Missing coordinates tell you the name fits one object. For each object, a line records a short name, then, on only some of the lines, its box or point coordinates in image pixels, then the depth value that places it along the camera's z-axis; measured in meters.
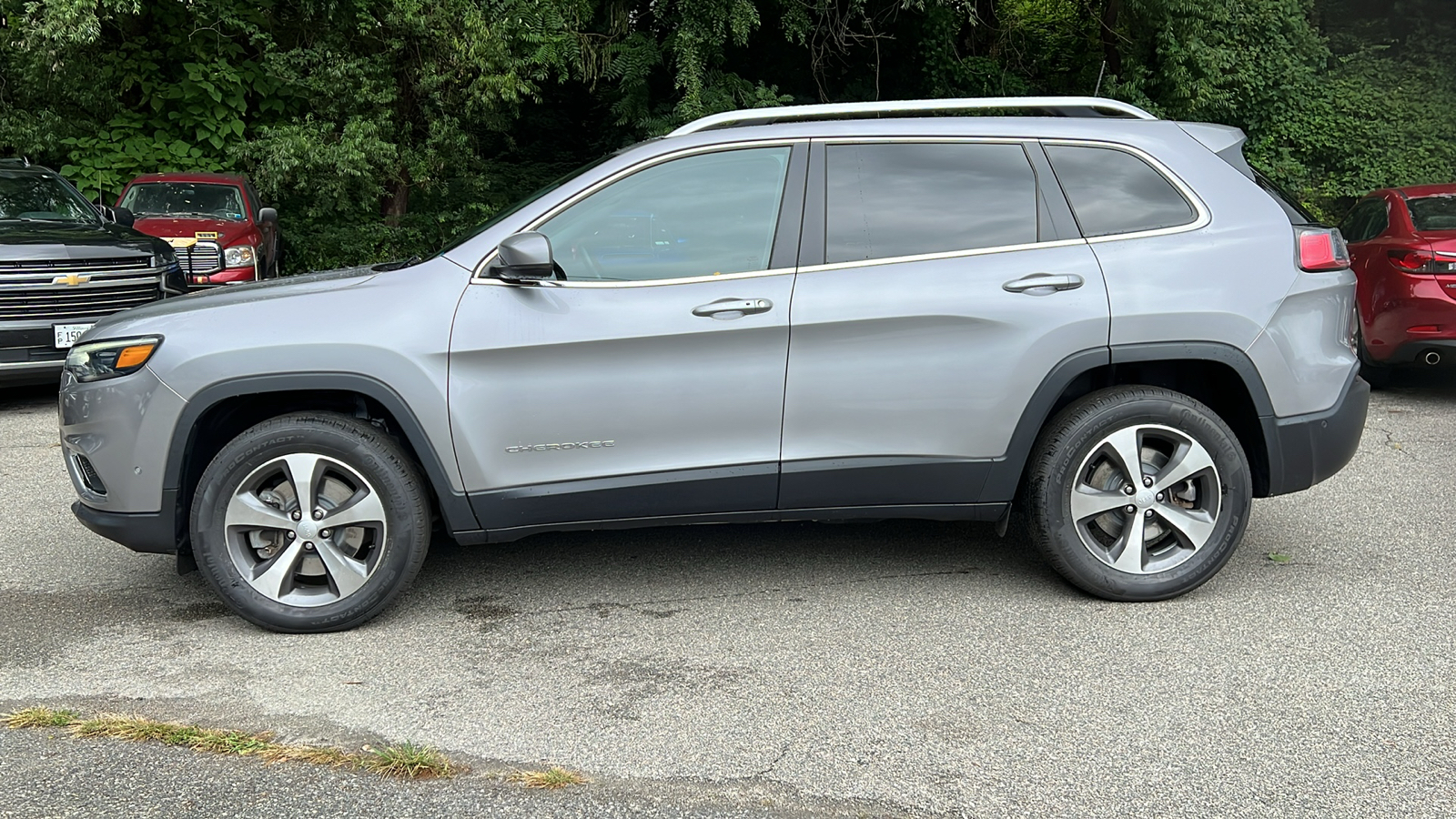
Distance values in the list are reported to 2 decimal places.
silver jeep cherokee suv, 4.11
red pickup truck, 12.06
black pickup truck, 8.54
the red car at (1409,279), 8.03
